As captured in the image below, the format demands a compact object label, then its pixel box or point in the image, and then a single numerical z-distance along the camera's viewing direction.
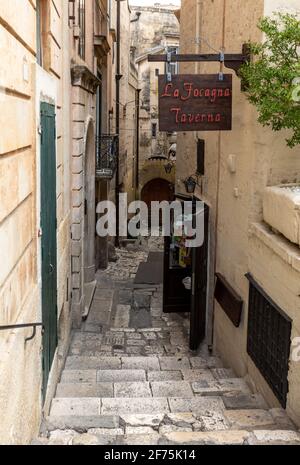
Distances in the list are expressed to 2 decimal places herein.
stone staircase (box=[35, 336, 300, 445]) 5.12
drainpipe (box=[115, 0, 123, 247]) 21.13
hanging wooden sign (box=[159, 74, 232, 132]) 7.92
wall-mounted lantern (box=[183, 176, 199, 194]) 11.53
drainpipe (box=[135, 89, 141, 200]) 30.70
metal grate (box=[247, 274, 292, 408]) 6.26
